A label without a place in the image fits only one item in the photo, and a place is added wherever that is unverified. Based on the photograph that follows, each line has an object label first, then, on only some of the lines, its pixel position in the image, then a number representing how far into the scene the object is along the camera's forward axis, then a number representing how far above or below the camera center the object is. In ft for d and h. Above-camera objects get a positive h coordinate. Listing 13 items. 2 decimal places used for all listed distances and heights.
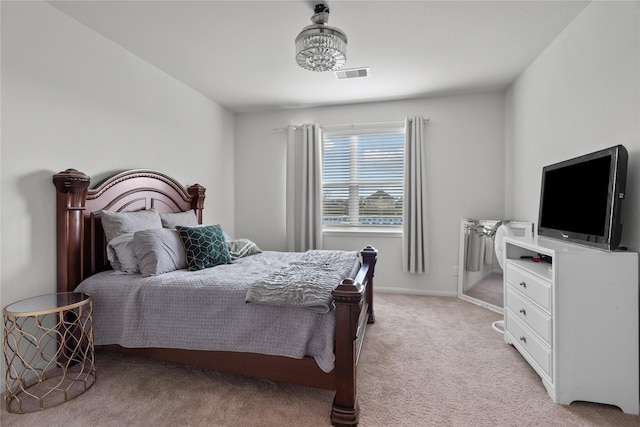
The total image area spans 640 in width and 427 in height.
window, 14.05 +1.49
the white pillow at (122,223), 8.08 -0.34
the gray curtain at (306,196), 14.24 +0.65
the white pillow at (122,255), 7.64 -1.07
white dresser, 5.76 -2.11
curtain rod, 13.67 +3.75
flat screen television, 5.85 +0.30
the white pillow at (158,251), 7.47 -1.01
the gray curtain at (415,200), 13.20 +0.46
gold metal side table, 6.00 -3.09
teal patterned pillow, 8.40 -1.00
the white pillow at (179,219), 9.89 -0.28
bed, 5.58 -1.54
